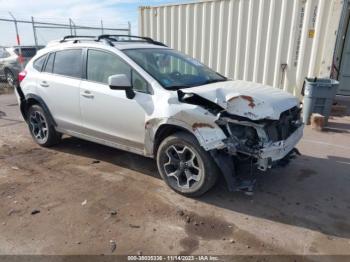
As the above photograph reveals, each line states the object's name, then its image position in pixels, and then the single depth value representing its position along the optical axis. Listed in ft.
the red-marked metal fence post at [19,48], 41.81
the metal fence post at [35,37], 47.71
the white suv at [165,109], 10.88
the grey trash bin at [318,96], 20.67
